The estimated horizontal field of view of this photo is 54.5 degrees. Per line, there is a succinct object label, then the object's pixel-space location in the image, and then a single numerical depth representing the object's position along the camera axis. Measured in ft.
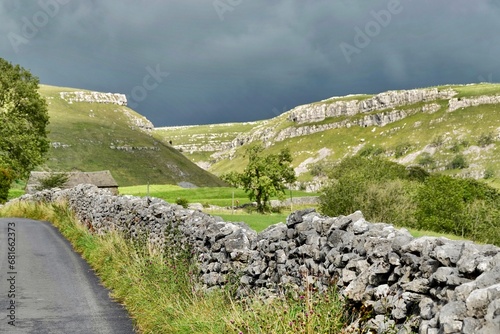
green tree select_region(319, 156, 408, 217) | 184.19
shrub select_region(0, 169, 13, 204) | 190.08
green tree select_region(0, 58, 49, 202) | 148.36
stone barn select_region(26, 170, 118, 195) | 286.99
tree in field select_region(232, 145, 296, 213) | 266.16
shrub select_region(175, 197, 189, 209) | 211.98
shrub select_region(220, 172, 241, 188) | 278.46
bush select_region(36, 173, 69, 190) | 218.67
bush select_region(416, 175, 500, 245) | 194.71
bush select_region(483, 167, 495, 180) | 540.93
